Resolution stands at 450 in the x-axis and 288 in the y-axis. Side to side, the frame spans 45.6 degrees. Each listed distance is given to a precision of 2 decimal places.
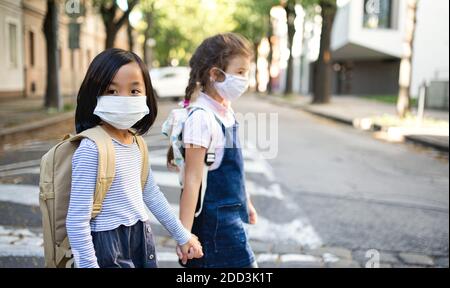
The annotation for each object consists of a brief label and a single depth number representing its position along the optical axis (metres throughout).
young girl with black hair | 1.66
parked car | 24.66
